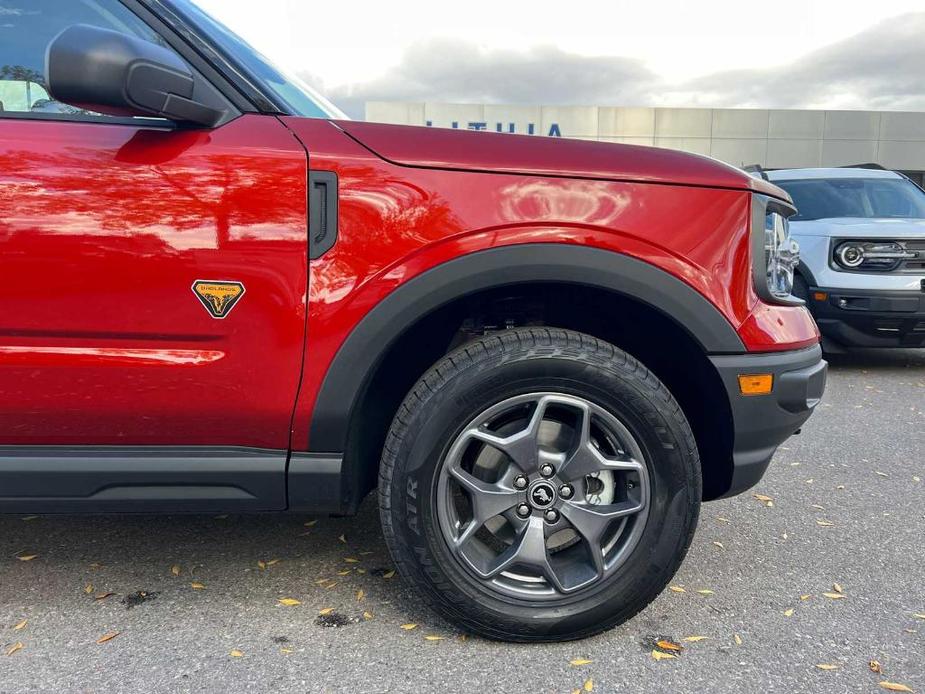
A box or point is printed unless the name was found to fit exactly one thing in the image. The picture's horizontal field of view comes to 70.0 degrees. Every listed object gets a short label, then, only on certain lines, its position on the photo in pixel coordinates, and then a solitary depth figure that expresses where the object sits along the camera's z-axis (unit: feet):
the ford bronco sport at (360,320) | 5.37
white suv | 17.15
